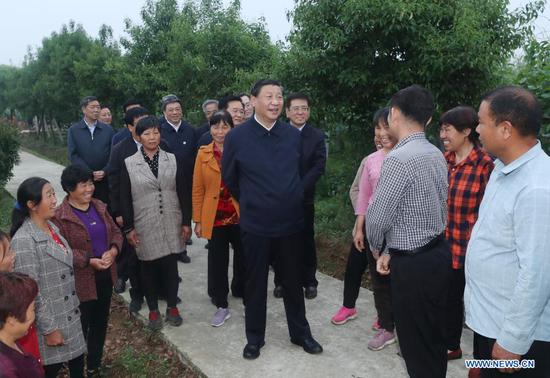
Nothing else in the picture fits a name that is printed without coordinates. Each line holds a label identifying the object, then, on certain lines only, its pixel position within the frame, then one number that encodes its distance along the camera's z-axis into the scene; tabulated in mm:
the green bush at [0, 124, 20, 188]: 10516
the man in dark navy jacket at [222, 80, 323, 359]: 3295
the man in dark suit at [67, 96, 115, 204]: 5602
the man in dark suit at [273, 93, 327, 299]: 3965
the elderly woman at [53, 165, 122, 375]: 3035
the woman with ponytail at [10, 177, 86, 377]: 2600
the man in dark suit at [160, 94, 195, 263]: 5363
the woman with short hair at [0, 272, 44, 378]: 1907
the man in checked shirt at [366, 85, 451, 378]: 2396
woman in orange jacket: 3998
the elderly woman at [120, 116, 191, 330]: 3828
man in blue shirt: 1805
